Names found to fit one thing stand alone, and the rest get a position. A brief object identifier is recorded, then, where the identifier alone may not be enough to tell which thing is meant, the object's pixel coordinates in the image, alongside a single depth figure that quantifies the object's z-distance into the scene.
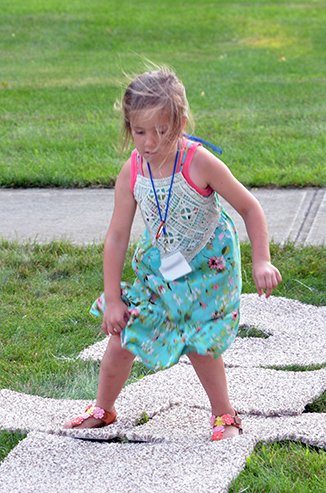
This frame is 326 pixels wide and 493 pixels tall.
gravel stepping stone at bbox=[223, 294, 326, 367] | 5.75
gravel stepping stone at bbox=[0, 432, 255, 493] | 3.97
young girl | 4.30
